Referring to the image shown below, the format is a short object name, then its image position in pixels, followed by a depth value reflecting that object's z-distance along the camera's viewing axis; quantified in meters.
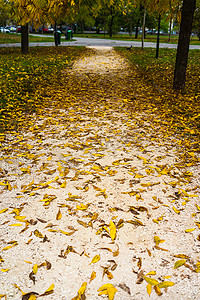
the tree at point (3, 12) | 15.58
